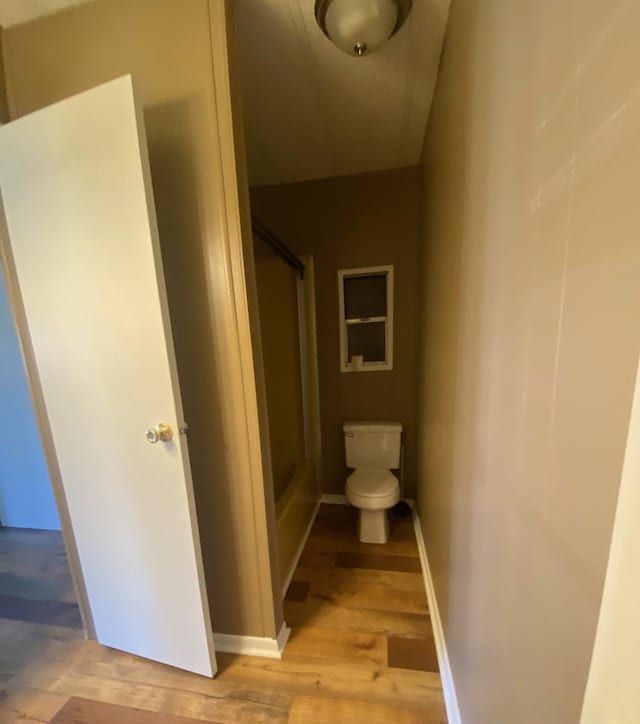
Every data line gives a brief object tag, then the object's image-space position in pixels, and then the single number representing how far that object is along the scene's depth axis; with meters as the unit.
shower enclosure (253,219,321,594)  1.92
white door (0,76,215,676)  1.01
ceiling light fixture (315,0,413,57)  1.02
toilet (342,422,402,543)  1.95
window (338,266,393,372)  2.34
